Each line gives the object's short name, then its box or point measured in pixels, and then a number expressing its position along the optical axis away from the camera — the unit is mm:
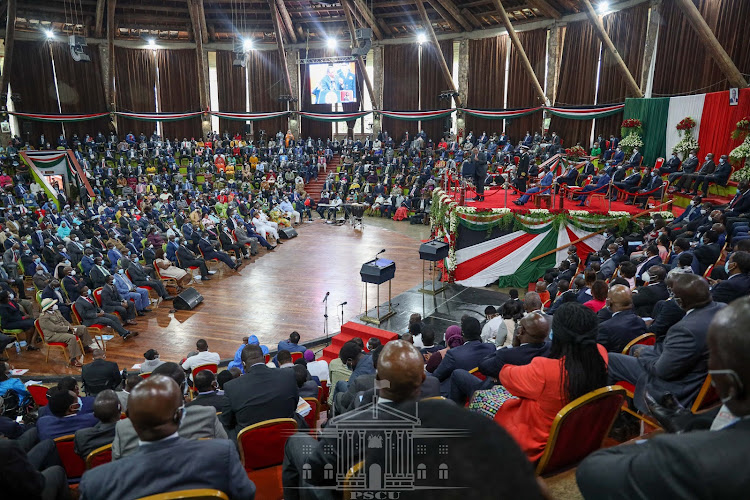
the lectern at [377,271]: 7059
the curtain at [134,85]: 21141
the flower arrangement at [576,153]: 14312
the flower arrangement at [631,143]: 12778
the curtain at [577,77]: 15703
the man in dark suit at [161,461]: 1528
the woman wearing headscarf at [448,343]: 3689
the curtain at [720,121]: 9500
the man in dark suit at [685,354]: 2258
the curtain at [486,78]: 19125
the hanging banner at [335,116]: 21469
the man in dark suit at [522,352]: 2664
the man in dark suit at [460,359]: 3271
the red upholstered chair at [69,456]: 2977
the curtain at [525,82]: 17844
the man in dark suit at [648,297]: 4008
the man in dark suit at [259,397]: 2939
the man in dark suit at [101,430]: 2830
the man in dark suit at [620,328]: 3287
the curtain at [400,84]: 21328
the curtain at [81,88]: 19641
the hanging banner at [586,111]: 14609
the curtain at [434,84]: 20594
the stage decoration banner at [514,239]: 8750
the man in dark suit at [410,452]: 920
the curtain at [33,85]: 18547
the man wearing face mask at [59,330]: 6340
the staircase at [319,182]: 19023
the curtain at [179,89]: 21922
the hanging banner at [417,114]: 20234
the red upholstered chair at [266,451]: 2678
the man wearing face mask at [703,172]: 9312
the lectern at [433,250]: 8133
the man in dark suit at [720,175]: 8945
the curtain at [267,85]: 22703
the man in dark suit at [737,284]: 3492
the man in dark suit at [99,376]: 4184
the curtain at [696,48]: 10094
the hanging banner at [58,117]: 18166
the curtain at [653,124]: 12250
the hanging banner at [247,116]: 21791
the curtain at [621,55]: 13500
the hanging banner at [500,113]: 18016
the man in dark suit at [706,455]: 919
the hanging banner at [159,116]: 20766
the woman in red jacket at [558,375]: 2125
